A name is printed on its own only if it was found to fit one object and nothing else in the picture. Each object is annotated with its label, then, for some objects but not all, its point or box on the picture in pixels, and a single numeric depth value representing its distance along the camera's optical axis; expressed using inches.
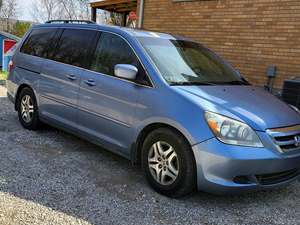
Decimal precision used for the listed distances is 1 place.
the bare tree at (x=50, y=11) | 899.7
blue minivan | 105.4
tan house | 214.5
